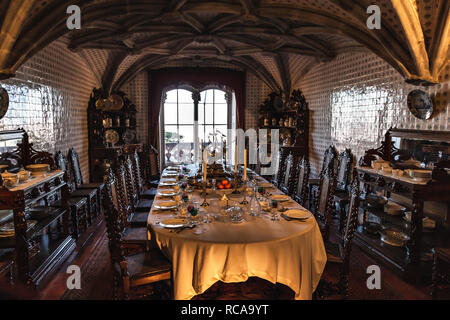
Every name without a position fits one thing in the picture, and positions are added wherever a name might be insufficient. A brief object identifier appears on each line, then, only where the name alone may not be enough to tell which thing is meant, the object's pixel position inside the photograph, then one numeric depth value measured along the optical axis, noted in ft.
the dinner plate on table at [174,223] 11.11
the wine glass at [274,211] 11.89
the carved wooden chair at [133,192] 17.04
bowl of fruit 15.88
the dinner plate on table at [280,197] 14.48
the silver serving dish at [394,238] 15.88
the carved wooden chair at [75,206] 18.11
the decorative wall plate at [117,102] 32.22
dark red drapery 35.04
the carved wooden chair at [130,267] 10.15
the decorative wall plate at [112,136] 32.22
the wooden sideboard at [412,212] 13.43
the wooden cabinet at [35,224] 12.71
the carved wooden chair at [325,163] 23.47
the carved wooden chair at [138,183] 20.15
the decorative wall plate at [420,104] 15.67
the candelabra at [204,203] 13.50
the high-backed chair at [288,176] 18.48
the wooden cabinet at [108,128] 28.76
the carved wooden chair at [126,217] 13.41
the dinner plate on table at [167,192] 15.64
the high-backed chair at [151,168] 25.23
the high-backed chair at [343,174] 20.40
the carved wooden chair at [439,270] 12.07
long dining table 9.97
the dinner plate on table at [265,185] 17.70
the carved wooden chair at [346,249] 10.85
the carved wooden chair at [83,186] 22.31
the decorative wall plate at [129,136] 34.01
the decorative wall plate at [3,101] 14.78
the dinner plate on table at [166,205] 13.35
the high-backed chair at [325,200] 13.73
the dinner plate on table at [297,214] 11.83
